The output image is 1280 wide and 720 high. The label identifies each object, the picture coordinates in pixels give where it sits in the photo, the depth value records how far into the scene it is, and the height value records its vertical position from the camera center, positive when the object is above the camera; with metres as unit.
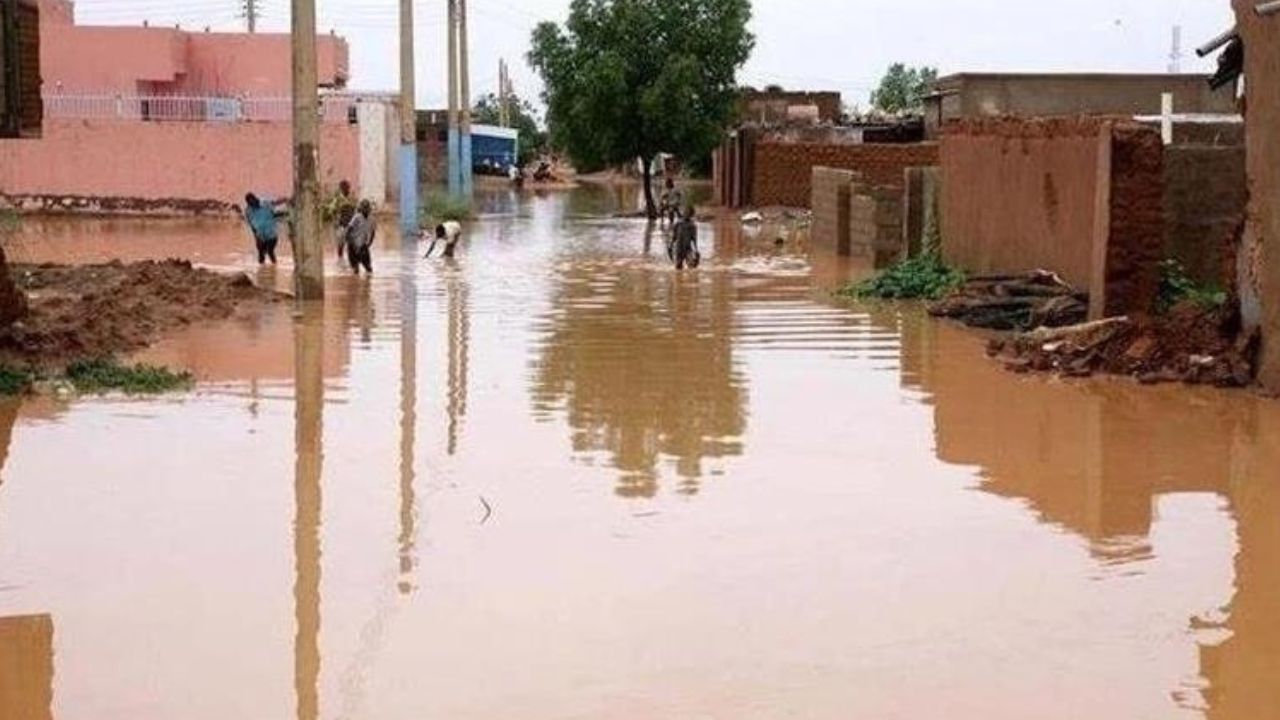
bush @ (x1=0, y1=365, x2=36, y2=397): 13.94 -1.53
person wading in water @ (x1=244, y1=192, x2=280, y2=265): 27.59 -0.57
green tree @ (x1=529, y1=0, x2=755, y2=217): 45.47 +2.97
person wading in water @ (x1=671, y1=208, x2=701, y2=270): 27.80 -0.82
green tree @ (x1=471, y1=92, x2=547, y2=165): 99.62 +4.01
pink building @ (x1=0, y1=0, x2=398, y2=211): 43.88 +1.14
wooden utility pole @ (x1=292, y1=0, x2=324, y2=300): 21.42 +0.27
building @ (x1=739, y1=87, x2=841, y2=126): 59.06 +2.93
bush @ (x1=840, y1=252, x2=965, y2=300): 22.69 -1.19
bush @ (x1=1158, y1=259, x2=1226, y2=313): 17.47 -0.97
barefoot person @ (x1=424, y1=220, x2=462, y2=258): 29.88 -0.79
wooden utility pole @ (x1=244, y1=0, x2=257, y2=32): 83.31 +8.22
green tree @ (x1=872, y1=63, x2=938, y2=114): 80.50 +5.18
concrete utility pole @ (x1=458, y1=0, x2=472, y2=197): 47.64 +2.50
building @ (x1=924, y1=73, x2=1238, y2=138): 39.12 +2.14
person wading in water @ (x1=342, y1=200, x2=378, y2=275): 25.69 -0.72
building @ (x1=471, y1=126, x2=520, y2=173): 80.62 +1.82
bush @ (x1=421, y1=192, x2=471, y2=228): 41.78 -0.52
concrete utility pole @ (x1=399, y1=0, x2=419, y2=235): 35.66 +1.06
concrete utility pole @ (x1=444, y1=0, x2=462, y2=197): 46.00 +2.45
